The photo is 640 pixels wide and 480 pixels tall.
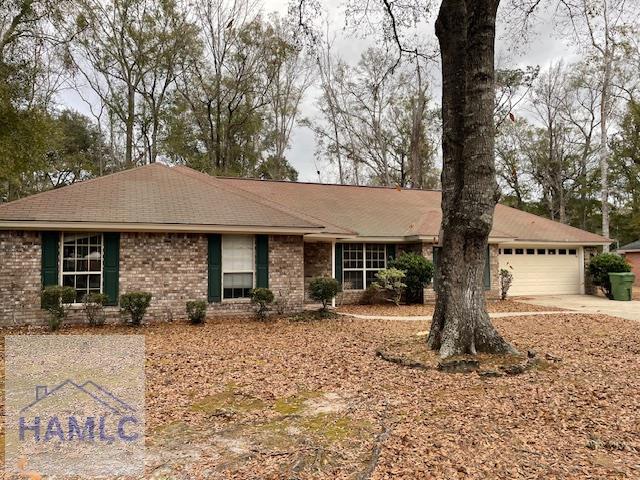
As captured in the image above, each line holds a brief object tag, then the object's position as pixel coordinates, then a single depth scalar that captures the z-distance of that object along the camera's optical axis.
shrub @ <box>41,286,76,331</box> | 9.62
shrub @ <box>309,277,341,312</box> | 12.22
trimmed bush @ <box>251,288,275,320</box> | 11.38
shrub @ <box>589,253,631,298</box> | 17.09
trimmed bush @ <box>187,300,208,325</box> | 10.66
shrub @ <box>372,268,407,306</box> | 13.90
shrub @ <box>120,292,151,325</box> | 10.12
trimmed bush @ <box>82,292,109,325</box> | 10.10
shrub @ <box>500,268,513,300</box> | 16.41
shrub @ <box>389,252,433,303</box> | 14.54
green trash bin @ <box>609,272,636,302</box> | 16.41
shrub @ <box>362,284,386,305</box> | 15.02
